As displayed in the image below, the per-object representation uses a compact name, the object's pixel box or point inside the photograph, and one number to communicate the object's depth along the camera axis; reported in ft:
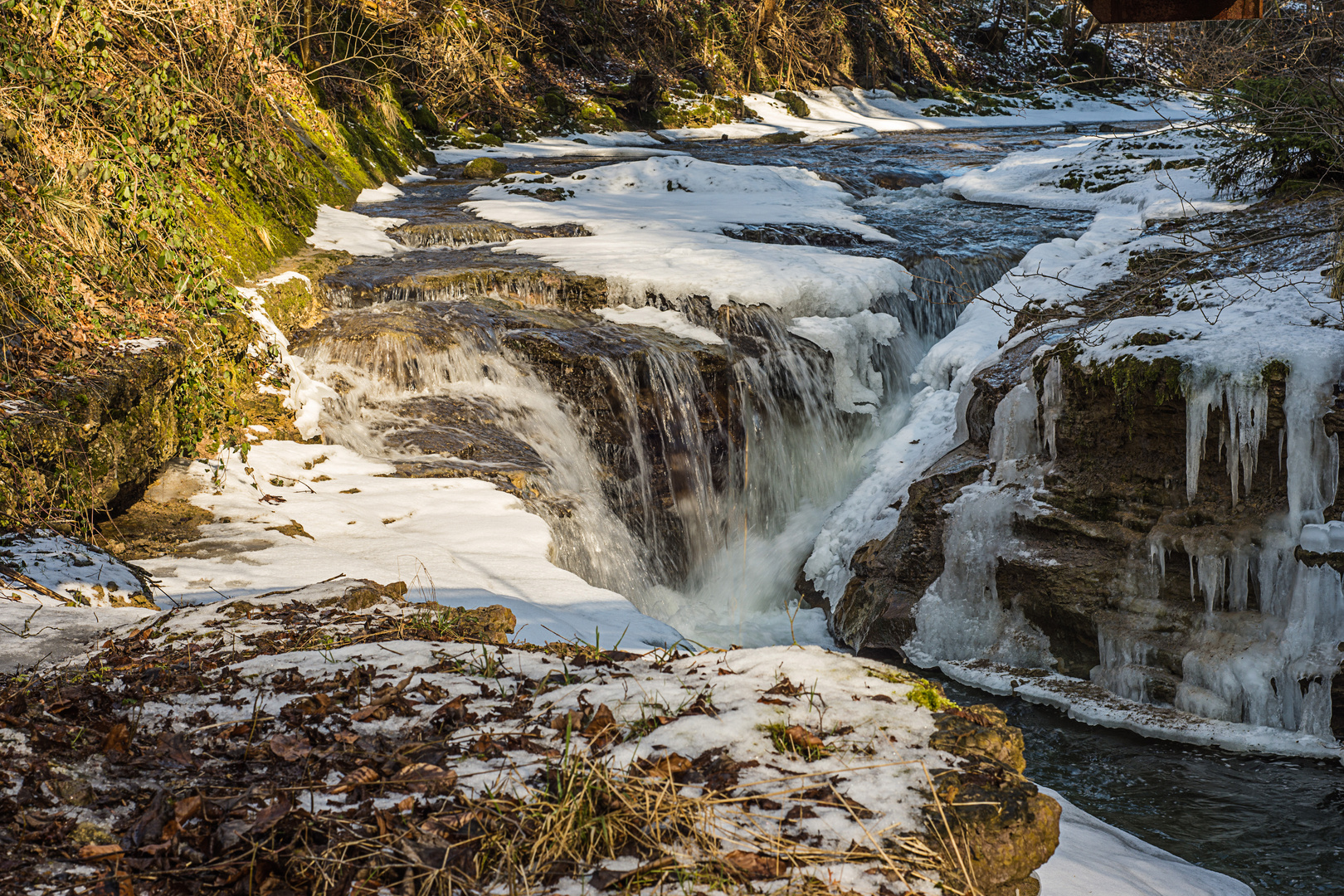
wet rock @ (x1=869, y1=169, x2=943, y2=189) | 47.03
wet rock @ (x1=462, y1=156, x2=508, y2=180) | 44.19
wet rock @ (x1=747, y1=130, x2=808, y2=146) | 61.26
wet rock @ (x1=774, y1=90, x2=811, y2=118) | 73.15
